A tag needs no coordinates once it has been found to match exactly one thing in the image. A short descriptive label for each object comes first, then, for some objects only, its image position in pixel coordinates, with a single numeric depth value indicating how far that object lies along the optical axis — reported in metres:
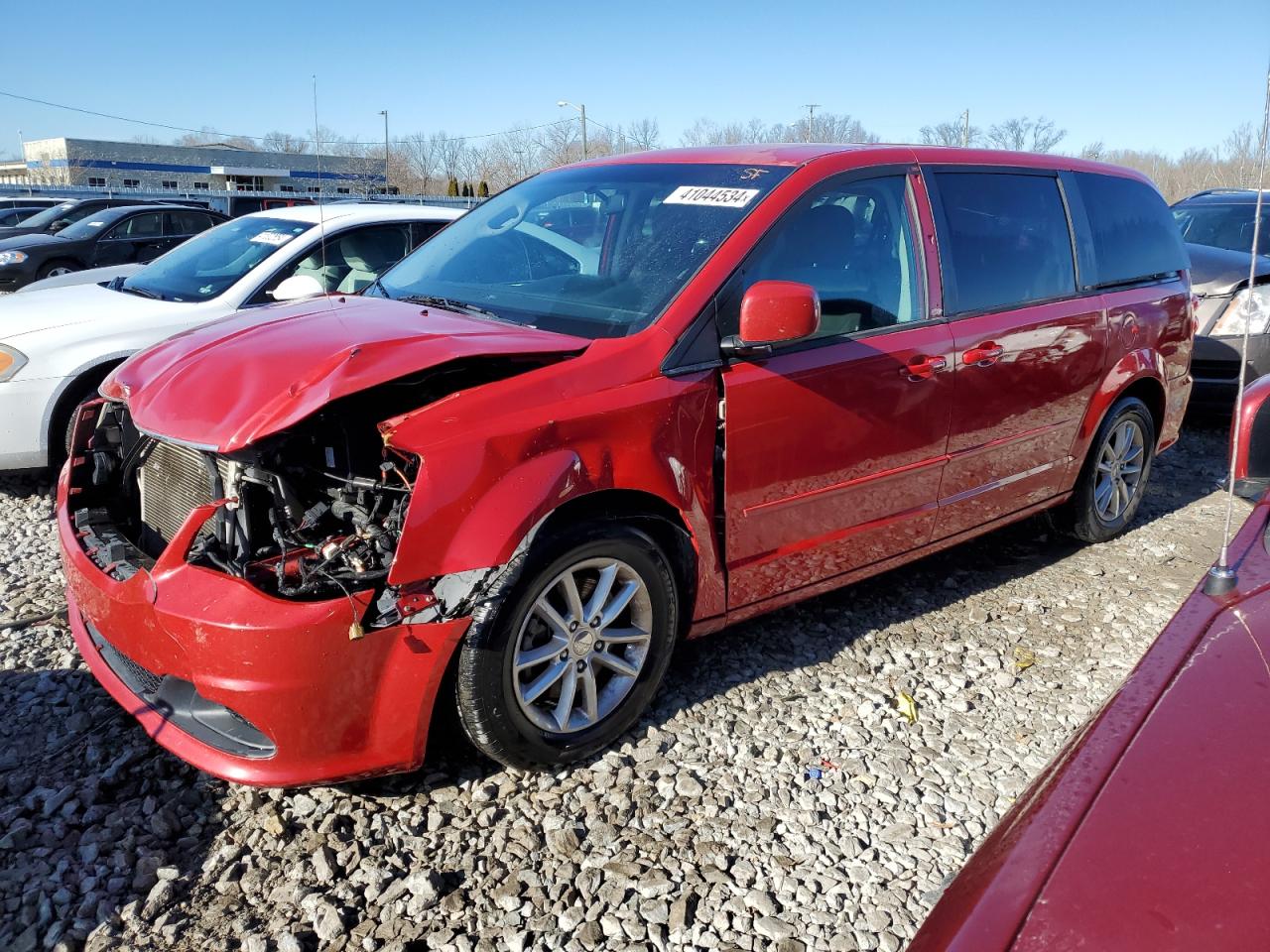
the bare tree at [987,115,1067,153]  52.56
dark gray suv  7.17
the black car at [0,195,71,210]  25.03
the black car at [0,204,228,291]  13.16
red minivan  2.59
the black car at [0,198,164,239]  17.41
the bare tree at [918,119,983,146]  48.06
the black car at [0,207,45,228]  21.80
